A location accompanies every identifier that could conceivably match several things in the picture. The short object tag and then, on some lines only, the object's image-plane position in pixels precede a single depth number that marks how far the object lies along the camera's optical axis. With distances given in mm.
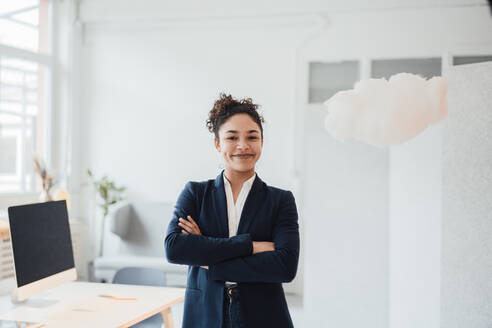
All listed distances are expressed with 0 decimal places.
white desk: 1911
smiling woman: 1567
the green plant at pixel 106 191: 5166
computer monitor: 1953
